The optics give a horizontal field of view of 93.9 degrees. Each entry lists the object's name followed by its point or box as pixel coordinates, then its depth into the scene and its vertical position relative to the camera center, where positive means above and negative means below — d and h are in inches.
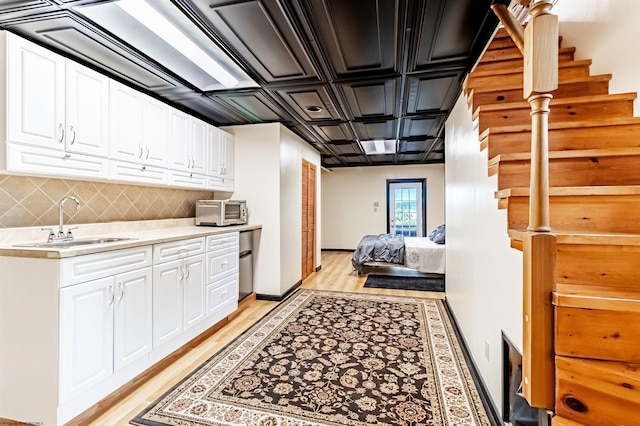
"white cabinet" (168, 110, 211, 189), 119.5 +27.3
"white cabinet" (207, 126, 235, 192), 143.6 +26.8
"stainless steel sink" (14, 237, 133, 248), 75.7 -8.2
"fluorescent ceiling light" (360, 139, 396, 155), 209.8 +51.8
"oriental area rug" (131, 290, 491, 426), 69.5 -46.7
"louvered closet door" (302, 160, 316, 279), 203.5 -1.5
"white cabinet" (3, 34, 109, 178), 68.4 +25.4
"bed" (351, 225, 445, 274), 203.6 -27.7
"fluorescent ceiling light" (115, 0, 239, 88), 69.6 +48.6
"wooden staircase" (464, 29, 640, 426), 34.1 -0.6
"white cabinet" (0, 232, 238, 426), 63.9 -27.4
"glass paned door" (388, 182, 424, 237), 314.7 +5.8
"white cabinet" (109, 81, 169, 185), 94.1 +26.4
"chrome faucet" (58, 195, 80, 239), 83.6 -2.5
